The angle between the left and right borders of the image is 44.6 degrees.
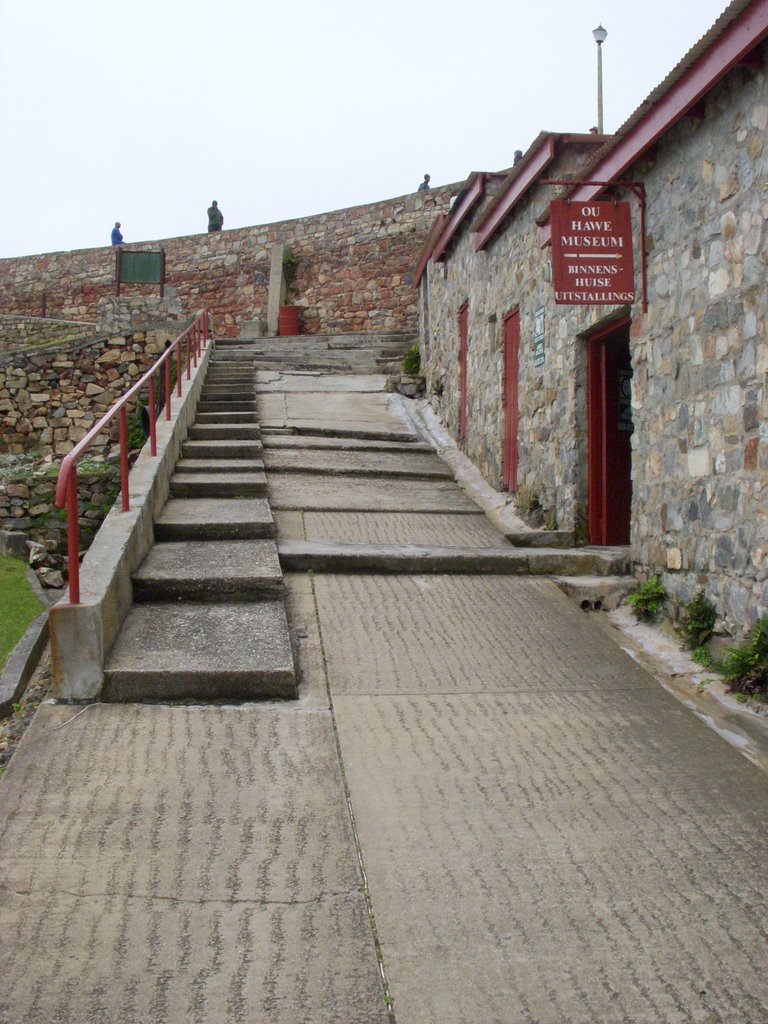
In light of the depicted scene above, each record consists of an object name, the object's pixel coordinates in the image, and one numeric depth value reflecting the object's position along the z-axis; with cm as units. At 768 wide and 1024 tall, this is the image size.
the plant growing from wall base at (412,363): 1379
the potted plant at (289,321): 2030
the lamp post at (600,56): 1551
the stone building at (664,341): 448
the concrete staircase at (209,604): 418
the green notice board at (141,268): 1858
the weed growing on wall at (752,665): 432
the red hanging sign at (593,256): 575
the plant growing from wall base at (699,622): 489
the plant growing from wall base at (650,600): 544
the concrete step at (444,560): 607
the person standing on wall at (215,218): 2647
